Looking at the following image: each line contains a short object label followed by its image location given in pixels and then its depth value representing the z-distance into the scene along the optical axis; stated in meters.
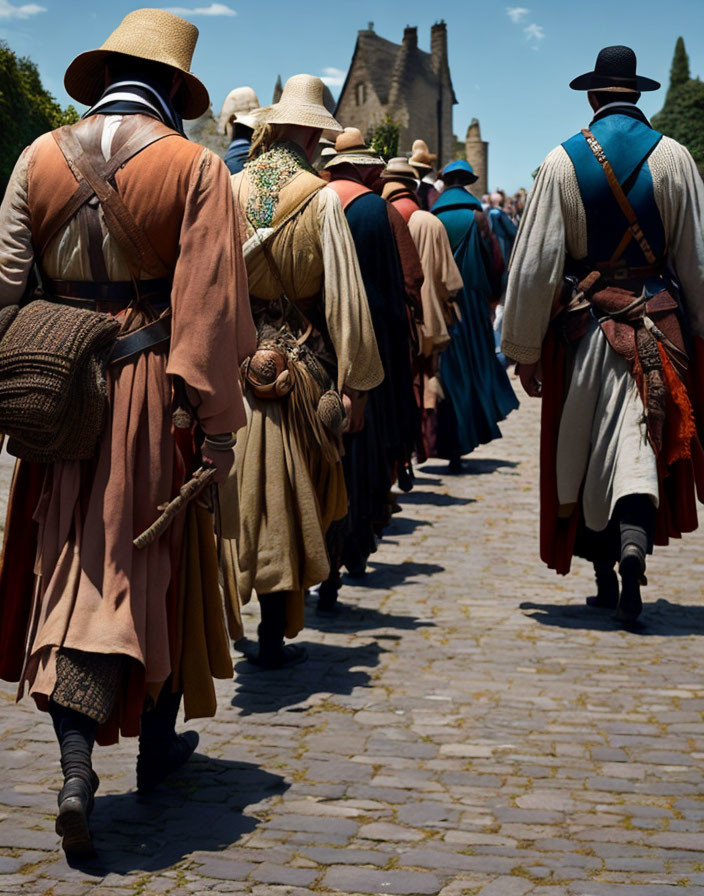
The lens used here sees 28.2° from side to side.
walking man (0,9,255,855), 3.72
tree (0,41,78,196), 39.50
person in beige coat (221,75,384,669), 5.31
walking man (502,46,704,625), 6.18
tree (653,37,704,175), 49.25
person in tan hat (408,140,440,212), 11.48
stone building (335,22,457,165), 82.00
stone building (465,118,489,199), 95.31
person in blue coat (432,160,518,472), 11.11
